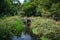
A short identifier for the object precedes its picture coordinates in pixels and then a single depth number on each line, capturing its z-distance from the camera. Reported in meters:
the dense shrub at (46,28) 4.68
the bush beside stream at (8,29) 4.85
